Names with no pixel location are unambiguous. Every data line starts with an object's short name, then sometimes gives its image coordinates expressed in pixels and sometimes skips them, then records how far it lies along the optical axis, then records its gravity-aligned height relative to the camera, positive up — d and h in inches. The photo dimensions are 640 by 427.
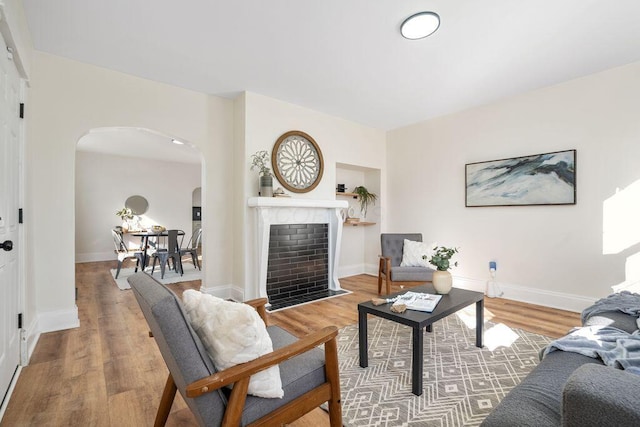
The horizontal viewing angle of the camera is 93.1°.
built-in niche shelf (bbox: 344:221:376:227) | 201.2 -9.4
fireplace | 145.7 -20.0
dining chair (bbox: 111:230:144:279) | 202.2 -31.0
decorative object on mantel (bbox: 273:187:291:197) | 153.5 +8.7
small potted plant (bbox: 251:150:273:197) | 146.9 +19.5
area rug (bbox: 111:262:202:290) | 189.0 -46.0
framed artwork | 136.5 +15.0
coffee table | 72.7 -28.2
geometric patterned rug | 65.7 -43.9
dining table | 207.8 -22.9
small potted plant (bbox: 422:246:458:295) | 100.0 -21.2
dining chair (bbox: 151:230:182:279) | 196.1 -28.8
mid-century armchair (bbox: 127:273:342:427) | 41.0 -24.6
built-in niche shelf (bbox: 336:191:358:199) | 201.6 +10.5
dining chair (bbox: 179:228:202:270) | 222.0 -28.0
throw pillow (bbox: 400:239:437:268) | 157.4 -22.5
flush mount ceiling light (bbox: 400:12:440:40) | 90.2 +57.5
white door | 70.1 -1.6
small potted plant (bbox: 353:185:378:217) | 212.5 +9.3
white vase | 99.9 -23.6
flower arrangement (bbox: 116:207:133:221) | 293.2 -5.4
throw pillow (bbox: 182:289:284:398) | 44.3 -19.3
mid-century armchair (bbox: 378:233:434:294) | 146.8 -28.8
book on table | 84.0 -26.9
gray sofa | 27.2 -19.7
